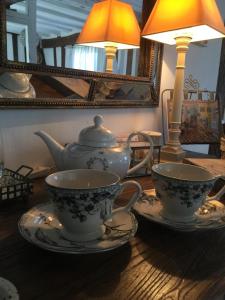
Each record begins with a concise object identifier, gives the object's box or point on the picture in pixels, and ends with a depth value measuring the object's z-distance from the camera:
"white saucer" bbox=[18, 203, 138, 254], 0.38
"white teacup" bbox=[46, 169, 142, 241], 0.38
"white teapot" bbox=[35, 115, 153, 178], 0.59
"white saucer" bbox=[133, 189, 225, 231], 0.47
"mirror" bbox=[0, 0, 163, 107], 0.64
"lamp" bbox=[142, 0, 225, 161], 0.72
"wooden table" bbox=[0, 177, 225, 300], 0.32
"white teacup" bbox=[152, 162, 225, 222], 0.45
